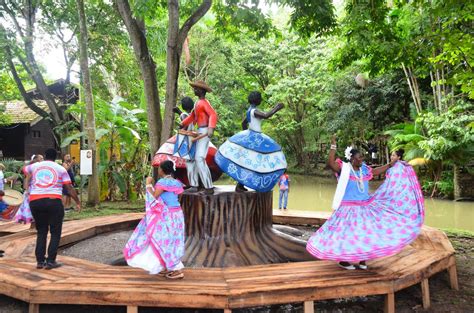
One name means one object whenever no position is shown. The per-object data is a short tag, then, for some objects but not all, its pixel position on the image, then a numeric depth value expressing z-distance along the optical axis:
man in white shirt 4.80
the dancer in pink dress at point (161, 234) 4.34
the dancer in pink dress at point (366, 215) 4.43
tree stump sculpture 5.68
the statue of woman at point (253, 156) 5.78
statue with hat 5.75
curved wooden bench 3.89
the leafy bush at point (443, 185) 17.31
